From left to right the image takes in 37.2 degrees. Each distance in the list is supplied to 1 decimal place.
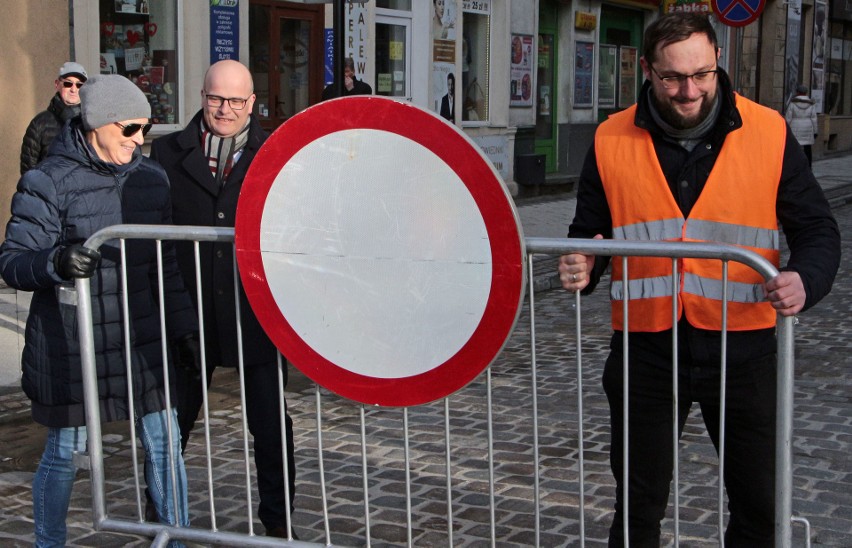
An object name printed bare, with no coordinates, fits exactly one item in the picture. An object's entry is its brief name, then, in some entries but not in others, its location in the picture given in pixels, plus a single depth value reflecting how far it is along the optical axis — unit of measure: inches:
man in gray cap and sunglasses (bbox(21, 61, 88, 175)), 337.4
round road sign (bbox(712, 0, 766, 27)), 518.3
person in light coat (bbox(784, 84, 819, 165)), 900.6
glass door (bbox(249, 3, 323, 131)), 611.8
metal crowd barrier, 132.6
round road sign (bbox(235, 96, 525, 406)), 136.2
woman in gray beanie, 166.1
